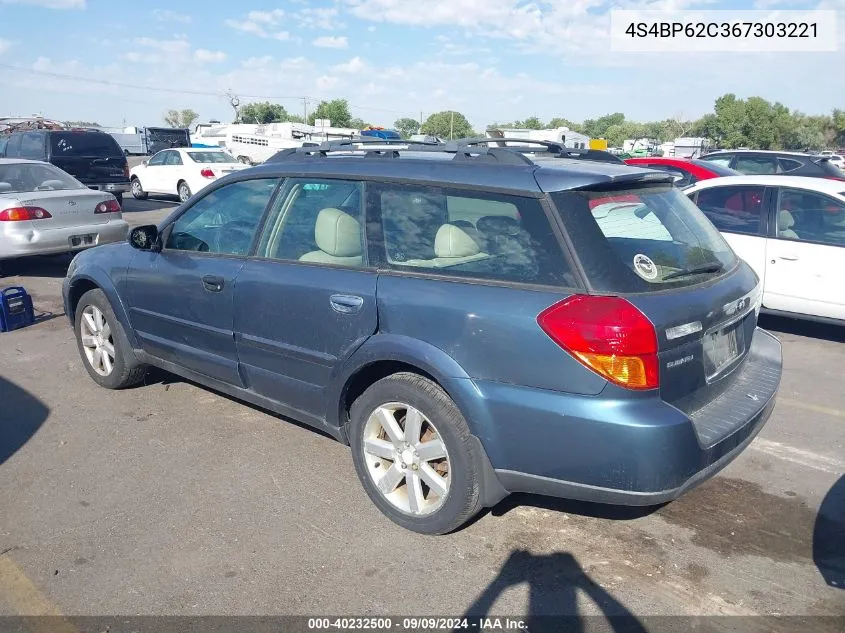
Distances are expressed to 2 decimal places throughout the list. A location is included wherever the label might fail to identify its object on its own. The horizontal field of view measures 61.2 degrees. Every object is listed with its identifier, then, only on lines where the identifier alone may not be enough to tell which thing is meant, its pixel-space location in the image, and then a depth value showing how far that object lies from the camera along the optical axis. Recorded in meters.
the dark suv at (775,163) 12.26
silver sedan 8.73
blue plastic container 6.96
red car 10.64
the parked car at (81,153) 14.58
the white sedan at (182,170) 17.88
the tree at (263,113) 88.56
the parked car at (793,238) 6.47
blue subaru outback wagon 2.84
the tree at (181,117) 121.64
